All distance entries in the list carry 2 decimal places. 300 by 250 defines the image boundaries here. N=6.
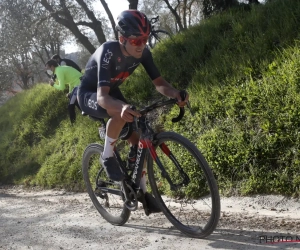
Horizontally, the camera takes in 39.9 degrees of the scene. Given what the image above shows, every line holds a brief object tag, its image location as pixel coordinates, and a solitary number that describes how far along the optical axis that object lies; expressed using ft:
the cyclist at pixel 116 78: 12.21
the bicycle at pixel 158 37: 30.39
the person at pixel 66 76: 28.19
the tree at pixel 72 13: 48.73
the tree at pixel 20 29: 48.11
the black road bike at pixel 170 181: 11.96
